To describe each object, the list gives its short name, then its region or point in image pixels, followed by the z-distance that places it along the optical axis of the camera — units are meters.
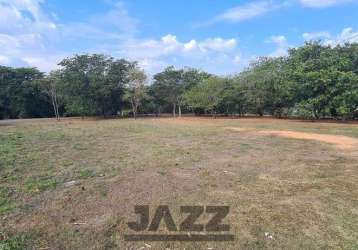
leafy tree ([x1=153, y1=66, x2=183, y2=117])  42.56
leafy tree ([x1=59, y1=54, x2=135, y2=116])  34.81
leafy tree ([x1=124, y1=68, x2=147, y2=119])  37.03
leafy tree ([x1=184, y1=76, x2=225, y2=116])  35.78
